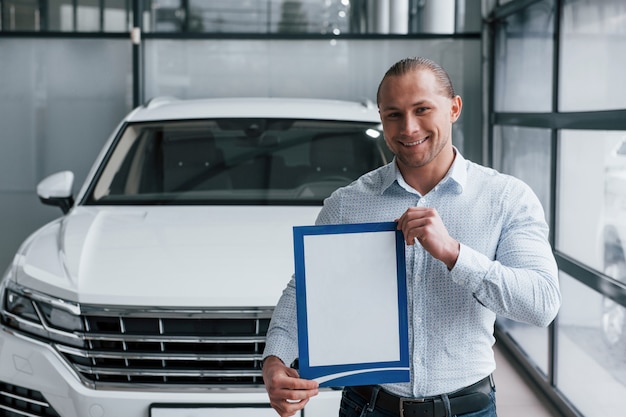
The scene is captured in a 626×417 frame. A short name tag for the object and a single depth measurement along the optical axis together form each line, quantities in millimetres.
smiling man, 1706
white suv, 3111
